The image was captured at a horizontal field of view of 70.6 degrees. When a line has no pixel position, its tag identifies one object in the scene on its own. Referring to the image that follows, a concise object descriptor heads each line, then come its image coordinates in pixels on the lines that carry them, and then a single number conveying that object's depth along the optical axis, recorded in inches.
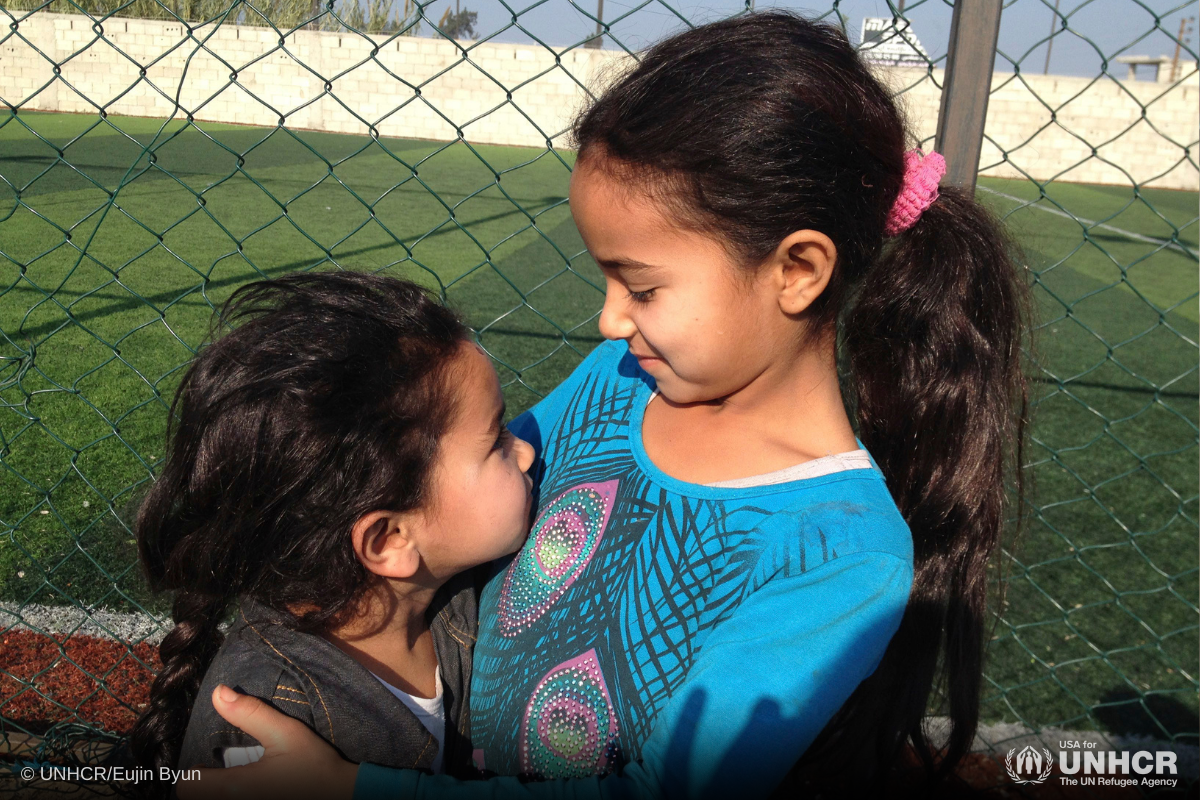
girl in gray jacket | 44.3
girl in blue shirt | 37.5
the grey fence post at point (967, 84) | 58.4
